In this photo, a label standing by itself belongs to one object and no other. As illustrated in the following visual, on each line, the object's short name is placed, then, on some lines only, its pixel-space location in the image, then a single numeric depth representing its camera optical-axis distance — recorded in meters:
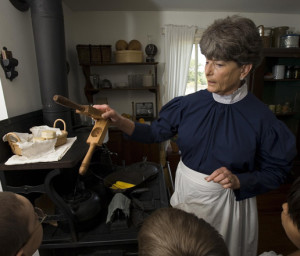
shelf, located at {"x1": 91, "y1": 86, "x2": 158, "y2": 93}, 2.41
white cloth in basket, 0.87
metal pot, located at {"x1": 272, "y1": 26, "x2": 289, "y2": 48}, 2.44
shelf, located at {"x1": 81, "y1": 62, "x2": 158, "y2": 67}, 2.32
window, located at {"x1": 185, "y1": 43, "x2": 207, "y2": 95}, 2.76
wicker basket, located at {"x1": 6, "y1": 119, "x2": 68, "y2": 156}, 0.92
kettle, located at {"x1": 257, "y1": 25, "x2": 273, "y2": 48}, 2.40
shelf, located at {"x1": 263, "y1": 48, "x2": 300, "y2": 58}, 2.29
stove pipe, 1.21
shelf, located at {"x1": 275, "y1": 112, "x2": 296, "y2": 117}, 2.63
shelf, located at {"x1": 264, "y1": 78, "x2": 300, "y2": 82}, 2.50
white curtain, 2.55
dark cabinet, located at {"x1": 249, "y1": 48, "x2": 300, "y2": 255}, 2.05
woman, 0.69
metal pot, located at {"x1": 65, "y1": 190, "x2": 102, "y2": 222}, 0.93
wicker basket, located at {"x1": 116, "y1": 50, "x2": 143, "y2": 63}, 2.33
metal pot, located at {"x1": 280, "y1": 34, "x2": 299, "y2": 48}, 2.33
